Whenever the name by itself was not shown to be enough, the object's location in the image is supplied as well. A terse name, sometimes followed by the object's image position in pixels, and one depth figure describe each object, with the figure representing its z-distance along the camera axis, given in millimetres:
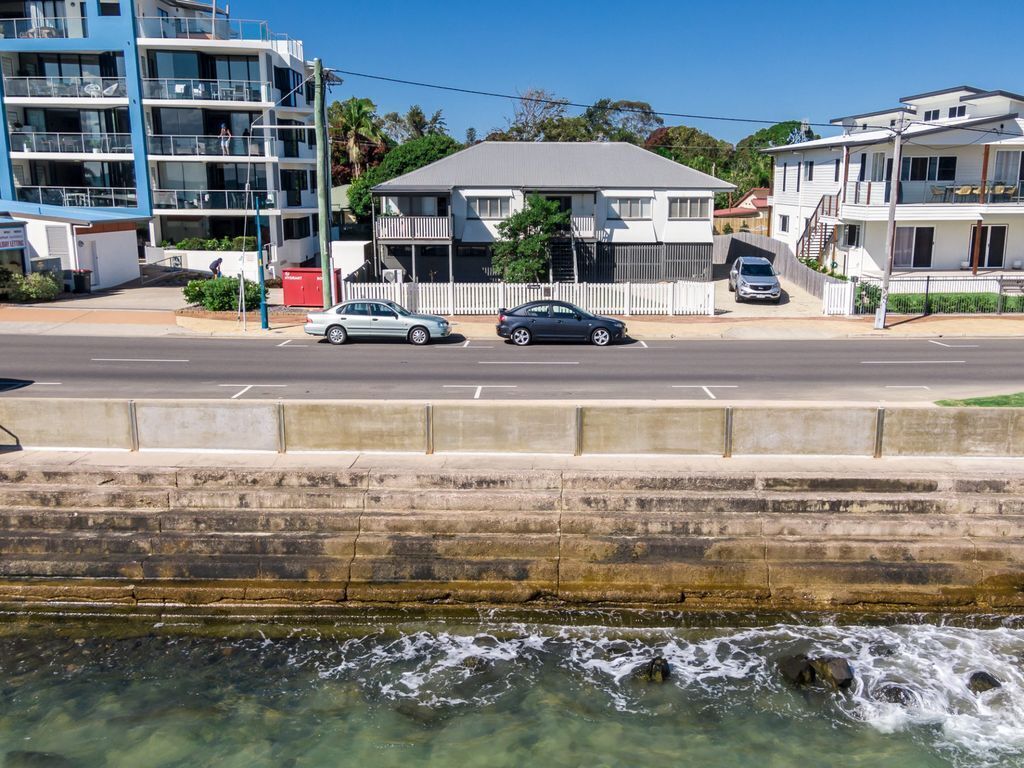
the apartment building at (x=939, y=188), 40594
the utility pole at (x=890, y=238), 32859
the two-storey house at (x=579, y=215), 42812
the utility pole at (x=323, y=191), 32938
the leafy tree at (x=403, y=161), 63000
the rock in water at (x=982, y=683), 12219
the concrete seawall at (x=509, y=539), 14617
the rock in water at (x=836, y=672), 12328
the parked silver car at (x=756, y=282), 39062
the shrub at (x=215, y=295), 35188
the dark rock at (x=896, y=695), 12070
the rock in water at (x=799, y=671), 12438
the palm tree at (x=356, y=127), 71562
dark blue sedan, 30078
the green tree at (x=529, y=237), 38219
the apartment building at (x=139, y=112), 46875
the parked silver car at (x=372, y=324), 29891
